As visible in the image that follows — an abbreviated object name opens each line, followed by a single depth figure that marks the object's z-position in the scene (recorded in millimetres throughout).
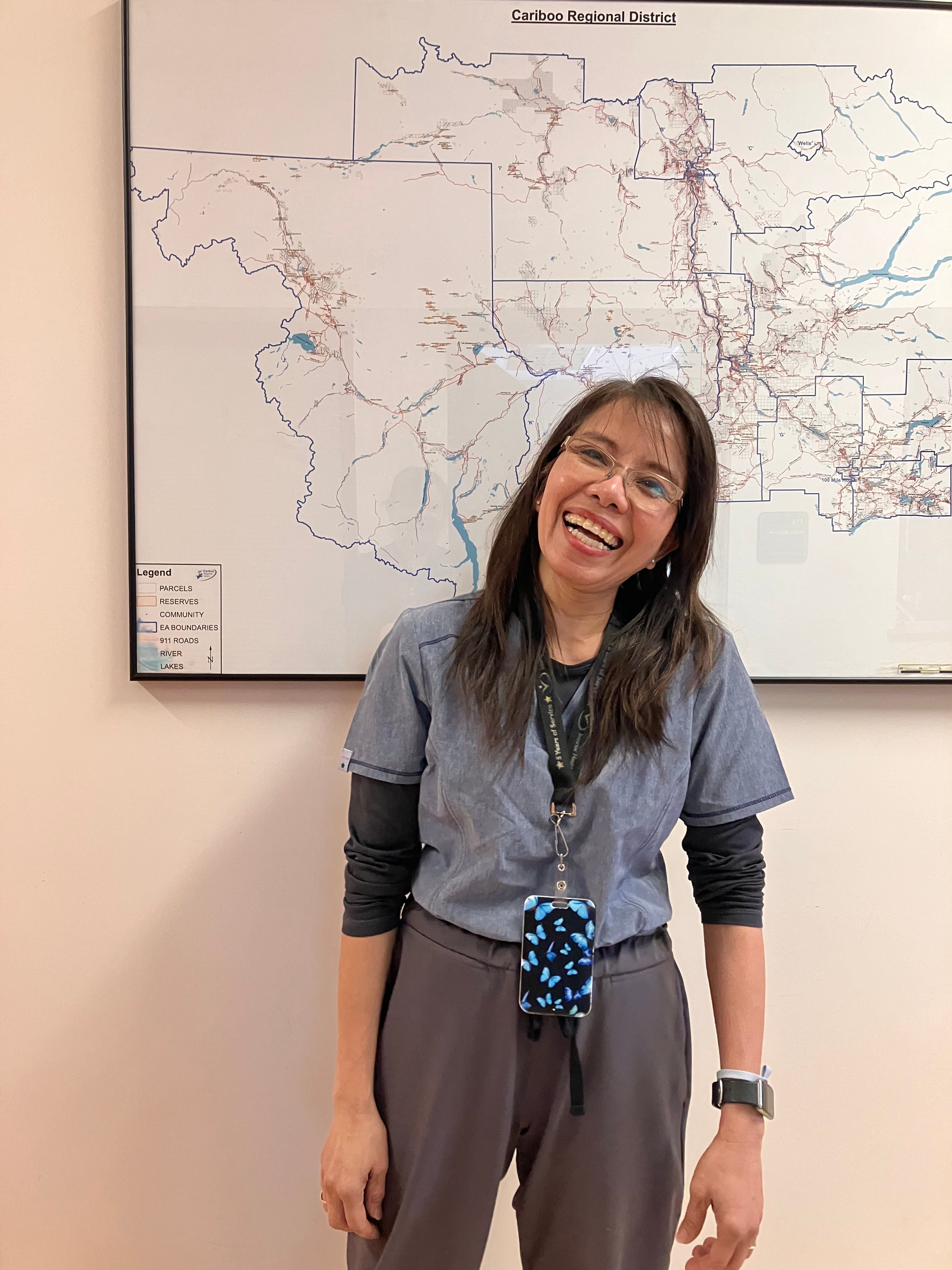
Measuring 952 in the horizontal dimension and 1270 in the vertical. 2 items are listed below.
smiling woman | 973
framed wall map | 1259
